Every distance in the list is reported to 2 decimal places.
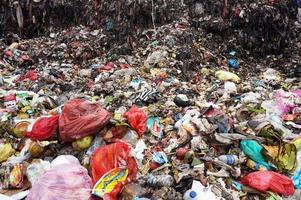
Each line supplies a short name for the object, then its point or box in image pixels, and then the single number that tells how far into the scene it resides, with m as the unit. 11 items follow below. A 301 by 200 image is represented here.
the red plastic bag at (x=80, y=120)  3.61
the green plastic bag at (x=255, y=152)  3.44
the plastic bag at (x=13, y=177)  3.28
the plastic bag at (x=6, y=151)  3.73
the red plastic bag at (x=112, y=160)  3.28
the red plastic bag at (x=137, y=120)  3.94
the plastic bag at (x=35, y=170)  3.29
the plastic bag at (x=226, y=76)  6.56
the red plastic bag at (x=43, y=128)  3.69
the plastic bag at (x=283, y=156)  3.43
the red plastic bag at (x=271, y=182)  3.17
